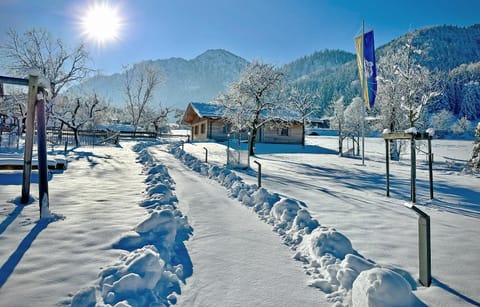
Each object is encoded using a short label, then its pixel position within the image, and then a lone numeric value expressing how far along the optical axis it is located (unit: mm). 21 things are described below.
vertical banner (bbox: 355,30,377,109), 16469
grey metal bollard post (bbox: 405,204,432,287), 2979
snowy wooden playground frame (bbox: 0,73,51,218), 5324
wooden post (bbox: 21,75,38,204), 5603
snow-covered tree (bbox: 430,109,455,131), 69206
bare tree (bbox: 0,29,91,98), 26077
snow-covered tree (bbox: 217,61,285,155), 23281
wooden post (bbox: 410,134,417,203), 7473
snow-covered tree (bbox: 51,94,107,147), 27148
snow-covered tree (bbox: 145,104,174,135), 55462
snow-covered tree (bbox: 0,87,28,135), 27659
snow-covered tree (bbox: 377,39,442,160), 22219
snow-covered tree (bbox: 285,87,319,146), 35719
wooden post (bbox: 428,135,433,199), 8189
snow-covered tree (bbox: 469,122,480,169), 15078
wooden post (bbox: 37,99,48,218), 5008
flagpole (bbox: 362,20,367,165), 16609
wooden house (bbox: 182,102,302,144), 34062
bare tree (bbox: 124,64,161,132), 49562
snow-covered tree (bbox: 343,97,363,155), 35044
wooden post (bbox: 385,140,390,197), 8445
